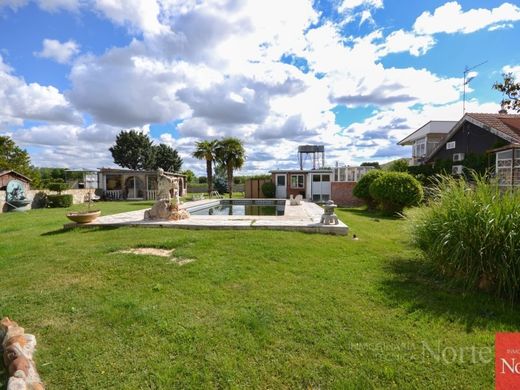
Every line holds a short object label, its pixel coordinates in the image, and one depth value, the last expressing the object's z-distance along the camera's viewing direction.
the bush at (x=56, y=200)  16.97
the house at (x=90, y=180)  25.12
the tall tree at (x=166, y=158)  44.09
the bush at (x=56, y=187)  18.17
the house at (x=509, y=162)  12.65
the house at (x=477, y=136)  16.48
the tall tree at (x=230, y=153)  24.06
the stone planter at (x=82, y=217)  8.38
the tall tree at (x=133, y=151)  41.72
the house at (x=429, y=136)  25.39
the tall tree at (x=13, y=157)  23.02
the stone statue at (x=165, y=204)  9.02
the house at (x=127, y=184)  24.34
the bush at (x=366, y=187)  14.62
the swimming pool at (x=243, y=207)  14.84
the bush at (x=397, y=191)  12.09
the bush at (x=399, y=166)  21.40
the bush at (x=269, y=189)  22.86
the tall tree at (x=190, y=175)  46.20
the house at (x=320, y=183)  18.62
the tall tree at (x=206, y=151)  24.52
